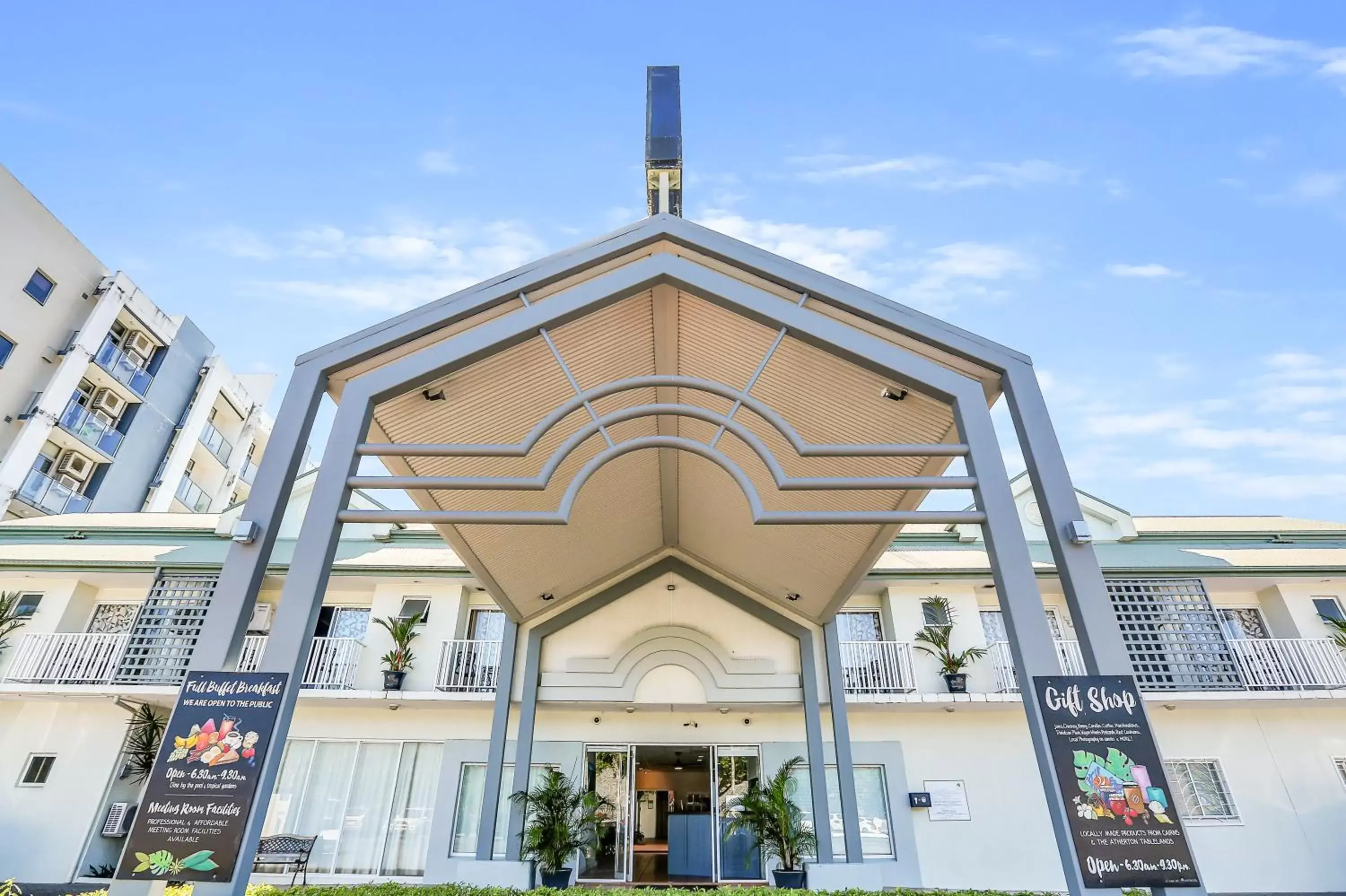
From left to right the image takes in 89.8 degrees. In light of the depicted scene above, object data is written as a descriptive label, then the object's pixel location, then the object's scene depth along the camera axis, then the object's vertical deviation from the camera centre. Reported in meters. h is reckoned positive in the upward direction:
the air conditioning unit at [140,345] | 22.32 +15.05
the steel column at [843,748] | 9.88 +1.66
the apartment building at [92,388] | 18.50 +13.02
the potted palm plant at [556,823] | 9.87 +0.68
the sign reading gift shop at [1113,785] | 4.27 +0.51
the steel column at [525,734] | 10.23 +1.91
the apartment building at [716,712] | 11.48 +2.49
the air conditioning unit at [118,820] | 12.02 +0.84
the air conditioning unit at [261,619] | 13.70 +4.41
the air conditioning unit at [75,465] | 20.34 +10.58
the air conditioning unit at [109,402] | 21.36 +12.77
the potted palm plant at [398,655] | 11.97 +3.34
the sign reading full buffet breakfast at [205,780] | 4.31 +0.54
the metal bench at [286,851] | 11.09 +0.33
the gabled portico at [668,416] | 5.36 +4.11
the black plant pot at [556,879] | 9.80 -0.04
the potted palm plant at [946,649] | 11.88 +3.51
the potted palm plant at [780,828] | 9.84 +0.61
